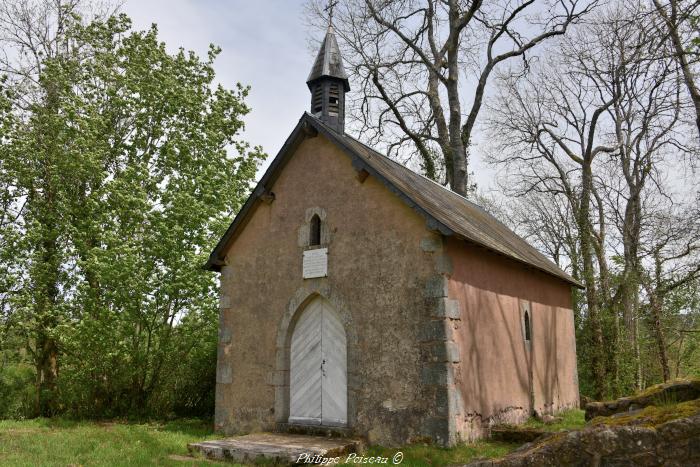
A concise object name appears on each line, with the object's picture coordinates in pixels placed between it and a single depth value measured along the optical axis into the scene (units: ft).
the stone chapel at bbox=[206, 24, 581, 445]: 32.19
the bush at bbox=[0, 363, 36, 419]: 48.98
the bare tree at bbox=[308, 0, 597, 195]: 69.36
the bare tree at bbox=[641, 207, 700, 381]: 61.36
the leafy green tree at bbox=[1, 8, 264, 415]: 46.85
